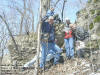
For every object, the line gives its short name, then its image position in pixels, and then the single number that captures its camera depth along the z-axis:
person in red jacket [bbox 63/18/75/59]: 7.16
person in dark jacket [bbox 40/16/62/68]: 6.64
